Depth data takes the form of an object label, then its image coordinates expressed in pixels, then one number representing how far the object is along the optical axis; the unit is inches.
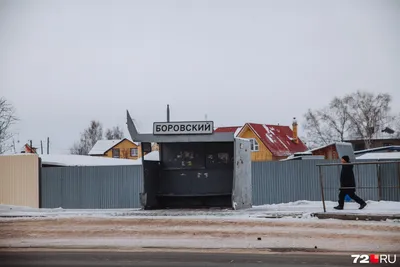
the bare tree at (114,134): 4657.2
